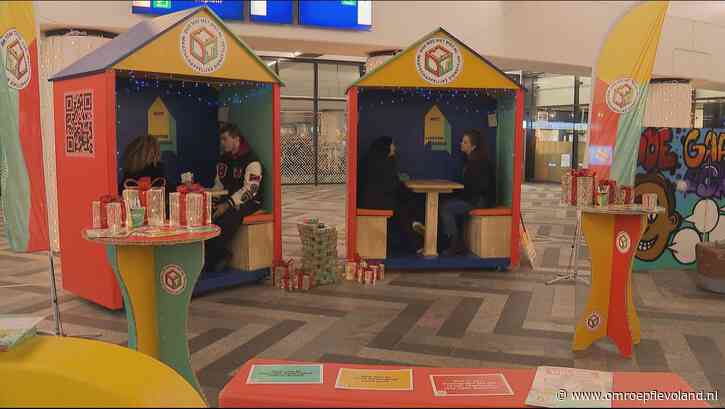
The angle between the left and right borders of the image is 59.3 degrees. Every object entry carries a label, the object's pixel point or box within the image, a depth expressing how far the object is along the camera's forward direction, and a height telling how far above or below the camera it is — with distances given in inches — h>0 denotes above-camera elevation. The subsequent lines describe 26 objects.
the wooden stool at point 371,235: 243.8 -32.8
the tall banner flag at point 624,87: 173.8 +17.5
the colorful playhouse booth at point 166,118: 184.2 +10.5
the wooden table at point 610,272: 154.9 -29.9
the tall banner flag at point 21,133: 135.2 +3.5
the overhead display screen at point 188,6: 295.1 +68.0
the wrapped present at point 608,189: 160.4 -9.9
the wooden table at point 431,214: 246.2 -25.6
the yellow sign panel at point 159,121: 232.1 +10.4
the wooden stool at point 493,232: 246.2 -31.8
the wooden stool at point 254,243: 221.8 -33.1
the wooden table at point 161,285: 120.3 -26.2
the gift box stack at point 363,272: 227.0 -43.9
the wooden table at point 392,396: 58.5 -23.3
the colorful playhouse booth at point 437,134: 233.6 +6.5
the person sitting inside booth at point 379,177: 245.4 -10.6
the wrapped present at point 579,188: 163.2 -9.7
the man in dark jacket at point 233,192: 218.1 -15.0
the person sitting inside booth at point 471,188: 250.1 -15.0
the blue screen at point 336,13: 327.9 +70.7
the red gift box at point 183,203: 132.0 -11.2
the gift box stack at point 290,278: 216.1 -43.9
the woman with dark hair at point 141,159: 195.6 -3.1
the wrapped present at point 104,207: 128.1 -11.8
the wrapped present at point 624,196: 164.6 -11.9
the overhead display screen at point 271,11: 319.0 +69.4
